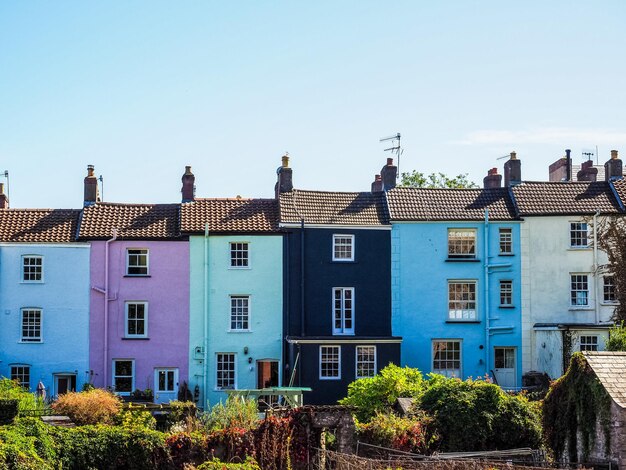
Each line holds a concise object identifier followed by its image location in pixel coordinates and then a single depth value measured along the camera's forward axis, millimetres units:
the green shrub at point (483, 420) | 30219
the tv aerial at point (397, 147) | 47619
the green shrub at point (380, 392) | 34594
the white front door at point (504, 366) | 43219
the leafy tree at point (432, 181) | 65062
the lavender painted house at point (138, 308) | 42375
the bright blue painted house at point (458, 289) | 43219
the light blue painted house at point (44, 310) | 42062
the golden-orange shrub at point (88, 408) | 33844
